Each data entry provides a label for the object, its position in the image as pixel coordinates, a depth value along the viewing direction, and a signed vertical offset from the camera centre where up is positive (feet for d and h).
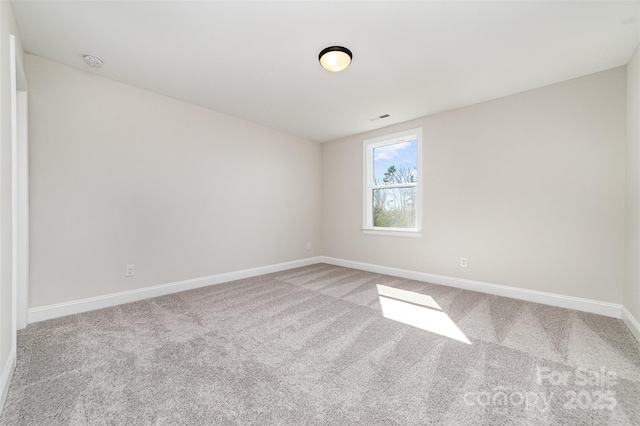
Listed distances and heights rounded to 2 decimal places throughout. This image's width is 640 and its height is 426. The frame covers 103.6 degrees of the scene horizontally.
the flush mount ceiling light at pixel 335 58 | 7.30 +4.62
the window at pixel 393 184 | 13.14 +1.59
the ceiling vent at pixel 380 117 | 12.42 +4.82
